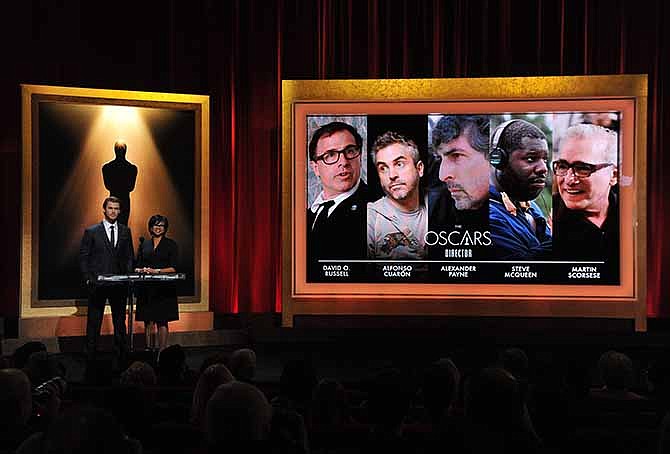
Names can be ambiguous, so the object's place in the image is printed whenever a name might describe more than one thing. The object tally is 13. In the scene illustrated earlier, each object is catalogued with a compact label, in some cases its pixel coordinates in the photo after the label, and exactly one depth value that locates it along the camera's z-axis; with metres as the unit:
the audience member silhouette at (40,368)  4.48
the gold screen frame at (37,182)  9.14
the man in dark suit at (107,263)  8.27
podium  7.93
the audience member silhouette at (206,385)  3.45
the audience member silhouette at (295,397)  2.81
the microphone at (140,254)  8.73
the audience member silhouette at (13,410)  2.88
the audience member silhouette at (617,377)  4.27
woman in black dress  8.48
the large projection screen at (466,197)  9.34
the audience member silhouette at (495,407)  2.71
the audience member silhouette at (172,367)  4.89
